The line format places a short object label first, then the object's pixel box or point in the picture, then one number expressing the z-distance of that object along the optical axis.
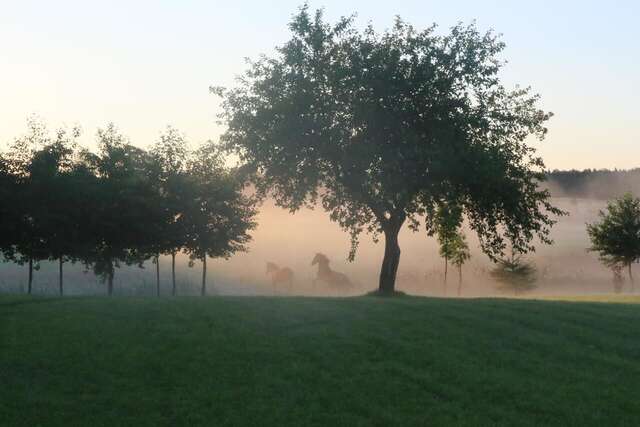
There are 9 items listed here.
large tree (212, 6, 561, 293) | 39.23
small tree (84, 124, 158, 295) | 50.34
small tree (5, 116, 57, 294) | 47.34
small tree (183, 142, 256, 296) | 54.72
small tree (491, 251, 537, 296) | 84.62
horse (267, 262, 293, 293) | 80.44
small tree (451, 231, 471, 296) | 73.99
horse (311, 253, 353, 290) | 75.12
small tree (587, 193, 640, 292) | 68.94
